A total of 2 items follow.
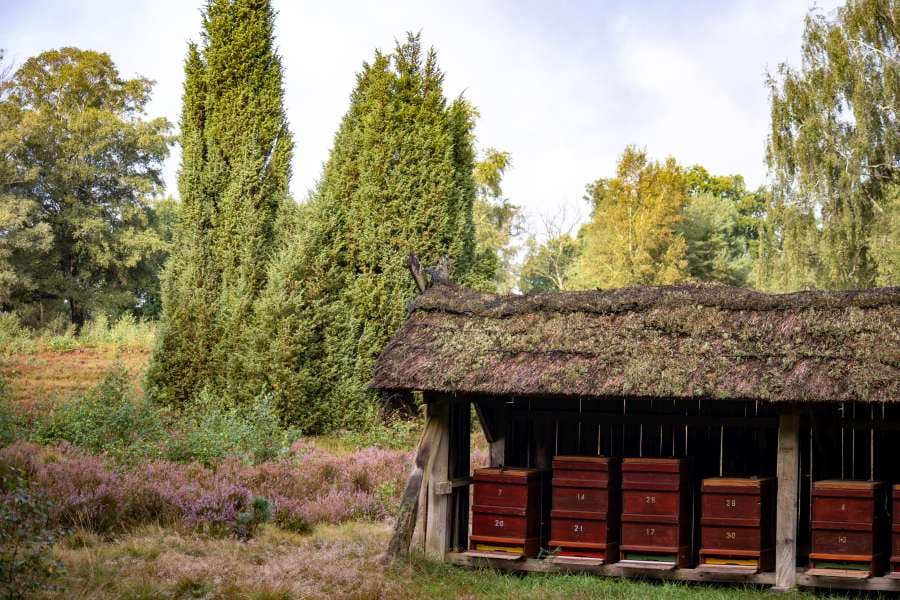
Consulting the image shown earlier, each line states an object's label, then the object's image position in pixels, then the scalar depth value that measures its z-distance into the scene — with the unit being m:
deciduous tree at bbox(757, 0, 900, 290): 28.66
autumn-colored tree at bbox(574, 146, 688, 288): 43.56
